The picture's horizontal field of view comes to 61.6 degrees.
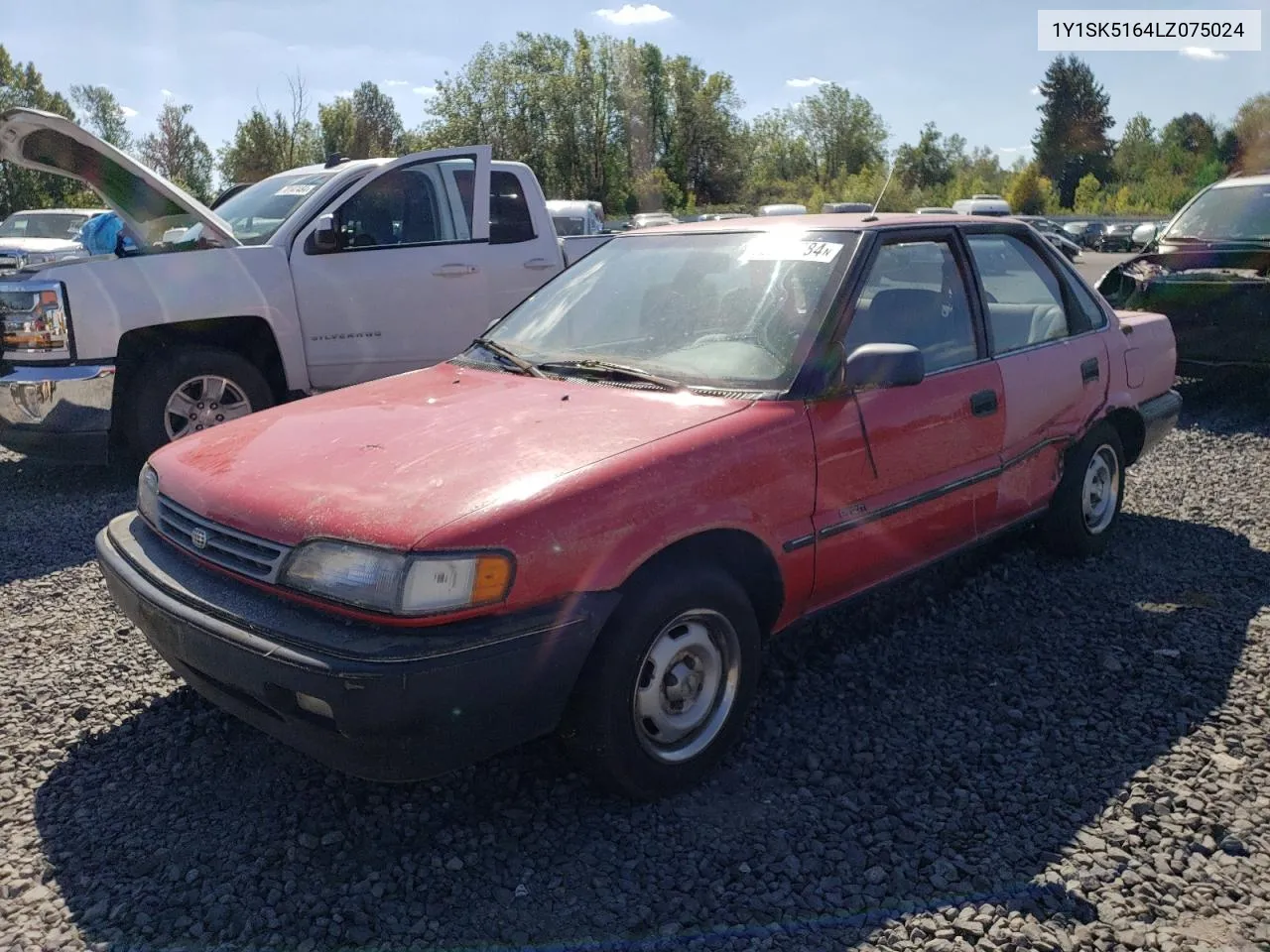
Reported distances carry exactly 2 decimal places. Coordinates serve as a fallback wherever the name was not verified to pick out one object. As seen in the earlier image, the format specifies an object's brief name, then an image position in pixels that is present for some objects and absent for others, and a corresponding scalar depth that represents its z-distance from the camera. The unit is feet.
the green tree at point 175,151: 122.01
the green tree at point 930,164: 226.58
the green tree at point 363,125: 149.28
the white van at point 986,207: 88.99
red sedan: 8.22
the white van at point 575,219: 52.11
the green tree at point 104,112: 197.57
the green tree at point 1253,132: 205.57
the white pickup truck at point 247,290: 19.42
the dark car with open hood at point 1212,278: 25.40
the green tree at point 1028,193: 218.59
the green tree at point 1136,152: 240.53
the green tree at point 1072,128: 256.52
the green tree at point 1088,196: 208.34
